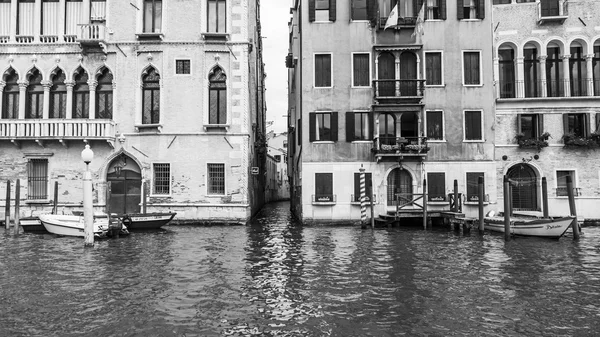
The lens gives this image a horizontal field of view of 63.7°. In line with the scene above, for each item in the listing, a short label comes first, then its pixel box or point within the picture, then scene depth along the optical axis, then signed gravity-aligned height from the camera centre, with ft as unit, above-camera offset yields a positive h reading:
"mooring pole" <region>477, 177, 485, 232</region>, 65.70 -2.34
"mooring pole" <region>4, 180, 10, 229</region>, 71.77 -3.32
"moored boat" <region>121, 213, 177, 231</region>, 71.04 -4.93
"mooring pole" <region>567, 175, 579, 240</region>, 59.31 -3.02
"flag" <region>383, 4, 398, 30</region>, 77.66 +26.82
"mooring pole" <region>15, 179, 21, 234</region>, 67.97 -2.83
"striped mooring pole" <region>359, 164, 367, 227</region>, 75.63 -2.30
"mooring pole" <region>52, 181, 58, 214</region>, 75.47 -1.68
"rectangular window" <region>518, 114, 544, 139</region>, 83.10 +10.14
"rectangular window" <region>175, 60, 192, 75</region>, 82.28 +20.32
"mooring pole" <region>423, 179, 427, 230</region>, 73.77 -3.64
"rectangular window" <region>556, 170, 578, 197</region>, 81.97 +0.21
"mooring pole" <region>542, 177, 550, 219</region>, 64.08 -1.76
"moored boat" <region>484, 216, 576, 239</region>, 59.72 -5.48
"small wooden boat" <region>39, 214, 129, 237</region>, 64.13 -4.90
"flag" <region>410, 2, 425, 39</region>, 77.79 +26.50
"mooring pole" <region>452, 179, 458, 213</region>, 76.02 -1.57
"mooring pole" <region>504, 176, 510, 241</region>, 60.18 -4.14
